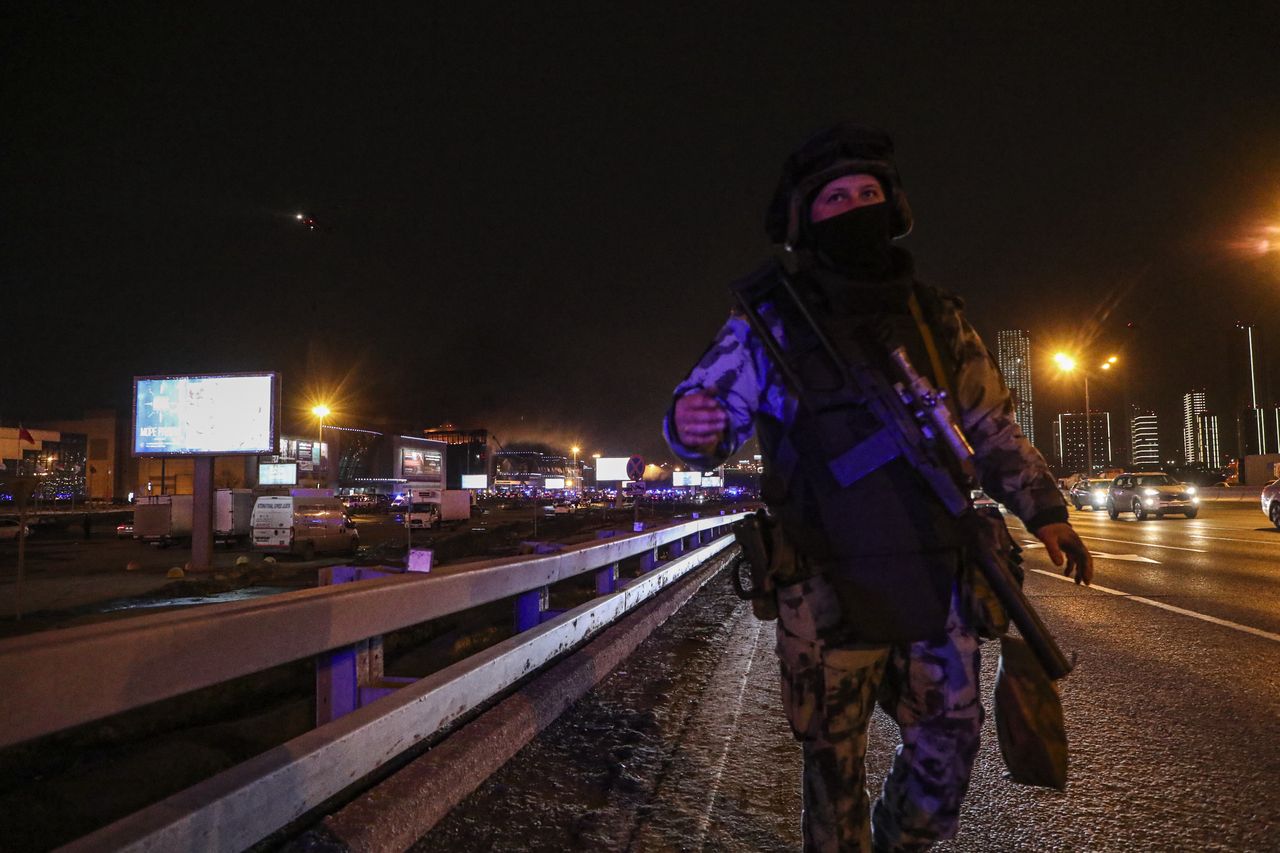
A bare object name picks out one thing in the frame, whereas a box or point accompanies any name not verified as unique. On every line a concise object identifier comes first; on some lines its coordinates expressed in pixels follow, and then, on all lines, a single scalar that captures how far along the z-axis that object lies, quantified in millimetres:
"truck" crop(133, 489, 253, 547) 27641
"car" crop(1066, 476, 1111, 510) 38156
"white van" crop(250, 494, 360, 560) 24078
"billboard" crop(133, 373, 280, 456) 21484
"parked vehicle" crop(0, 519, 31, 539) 31166
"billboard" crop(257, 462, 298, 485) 61219
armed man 1984
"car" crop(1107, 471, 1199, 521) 27609
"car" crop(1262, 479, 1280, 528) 18953
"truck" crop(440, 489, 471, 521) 46500
